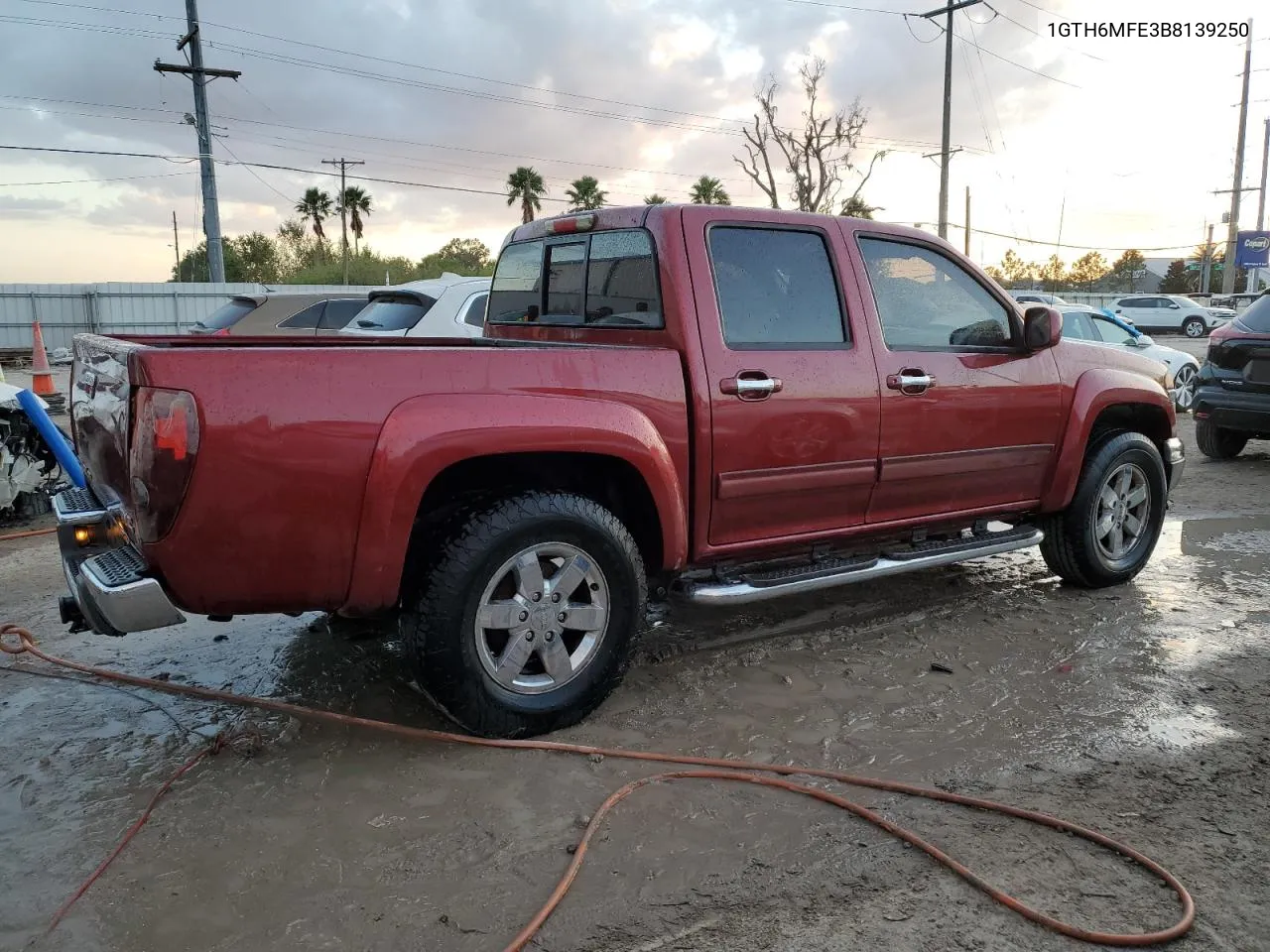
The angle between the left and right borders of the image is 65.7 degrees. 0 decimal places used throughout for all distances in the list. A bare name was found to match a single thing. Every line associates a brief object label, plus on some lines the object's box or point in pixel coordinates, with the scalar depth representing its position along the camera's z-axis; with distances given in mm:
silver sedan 11750
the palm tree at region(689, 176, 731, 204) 40403
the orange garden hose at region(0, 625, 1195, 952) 2422
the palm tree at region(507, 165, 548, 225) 45312
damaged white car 6691
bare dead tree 30891
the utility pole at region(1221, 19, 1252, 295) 40875
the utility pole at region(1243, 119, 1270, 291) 47812
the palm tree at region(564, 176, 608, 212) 42750
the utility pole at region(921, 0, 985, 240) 25661
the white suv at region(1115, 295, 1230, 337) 34938
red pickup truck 2914
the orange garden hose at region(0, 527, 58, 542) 6615
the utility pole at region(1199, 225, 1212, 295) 56188
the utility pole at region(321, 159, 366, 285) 54731
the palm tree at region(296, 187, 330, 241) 61156
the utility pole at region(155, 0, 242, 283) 28156
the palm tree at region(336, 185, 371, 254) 59281
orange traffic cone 10555
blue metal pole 4387
